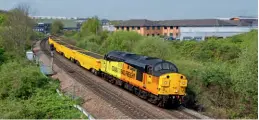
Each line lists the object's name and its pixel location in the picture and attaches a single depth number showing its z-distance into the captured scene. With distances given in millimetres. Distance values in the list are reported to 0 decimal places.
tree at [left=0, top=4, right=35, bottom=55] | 53406
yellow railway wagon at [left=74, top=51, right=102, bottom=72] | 37844
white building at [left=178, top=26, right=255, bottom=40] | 89375
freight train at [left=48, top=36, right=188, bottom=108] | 23547
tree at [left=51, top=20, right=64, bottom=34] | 147625
